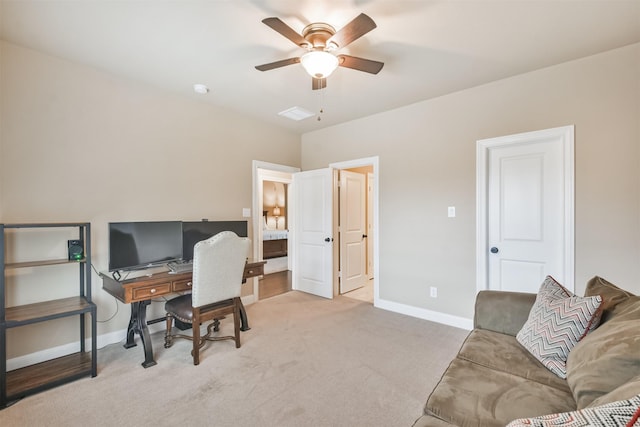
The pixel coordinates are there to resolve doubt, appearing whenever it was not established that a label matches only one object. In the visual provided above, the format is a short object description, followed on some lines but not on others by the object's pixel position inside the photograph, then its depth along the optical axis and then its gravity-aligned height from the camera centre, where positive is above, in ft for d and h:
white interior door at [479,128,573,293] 8.86 +0.05
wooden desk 7.72 -2.24
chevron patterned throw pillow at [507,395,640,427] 2.06 -1.54
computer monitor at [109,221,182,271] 8.66 -1.01
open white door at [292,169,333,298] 14.28 -1.03
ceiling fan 5.66 +3.66
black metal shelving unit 6.42 -2.65
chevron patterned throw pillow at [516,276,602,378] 4.65 -1.95
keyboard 9.05 -1.77
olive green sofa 3.44 -2.62
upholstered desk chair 8.00 -2.23
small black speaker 7.84 -1.05
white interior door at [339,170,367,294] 14.93 -0.98
